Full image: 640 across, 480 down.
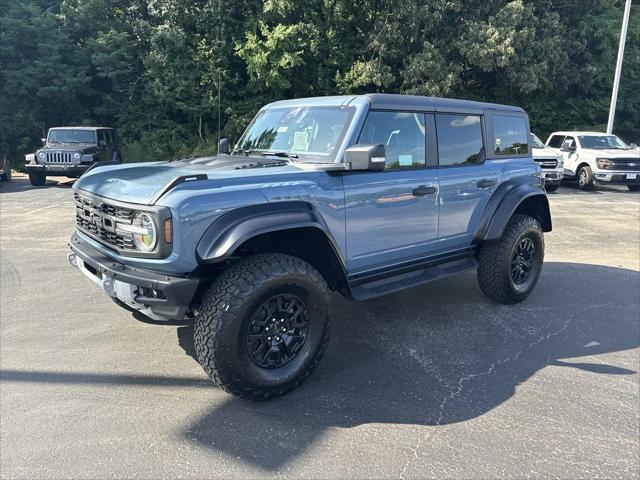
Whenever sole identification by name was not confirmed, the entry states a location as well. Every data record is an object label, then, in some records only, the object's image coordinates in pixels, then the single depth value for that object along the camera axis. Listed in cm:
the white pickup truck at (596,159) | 1545
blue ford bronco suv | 307
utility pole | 1948
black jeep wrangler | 1447
